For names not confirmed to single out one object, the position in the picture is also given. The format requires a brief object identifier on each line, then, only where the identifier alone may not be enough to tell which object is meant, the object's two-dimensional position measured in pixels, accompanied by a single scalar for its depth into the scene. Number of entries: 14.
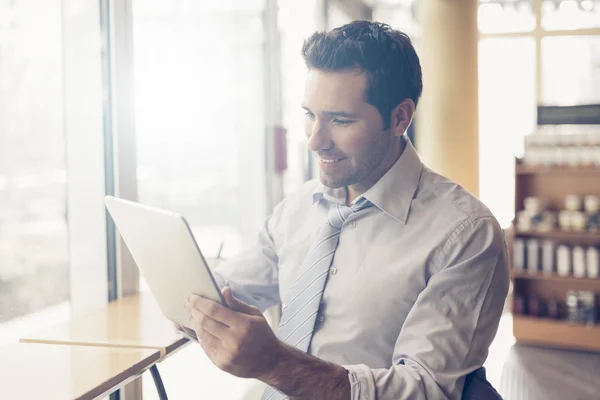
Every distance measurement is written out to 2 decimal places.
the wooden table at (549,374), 3.61
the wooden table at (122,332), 1.63
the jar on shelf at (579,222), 4.37
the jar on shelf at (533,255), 4.52
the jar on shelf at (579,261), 4.39
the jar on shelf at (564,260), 4.43
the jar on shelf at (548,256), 4.48
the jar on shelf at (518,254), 4.56
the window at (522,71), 7.18
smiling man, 1.33
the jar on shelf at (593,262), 4.35
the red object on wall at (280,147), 3.73
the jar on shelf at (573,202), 4.46
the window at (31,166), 1.87
